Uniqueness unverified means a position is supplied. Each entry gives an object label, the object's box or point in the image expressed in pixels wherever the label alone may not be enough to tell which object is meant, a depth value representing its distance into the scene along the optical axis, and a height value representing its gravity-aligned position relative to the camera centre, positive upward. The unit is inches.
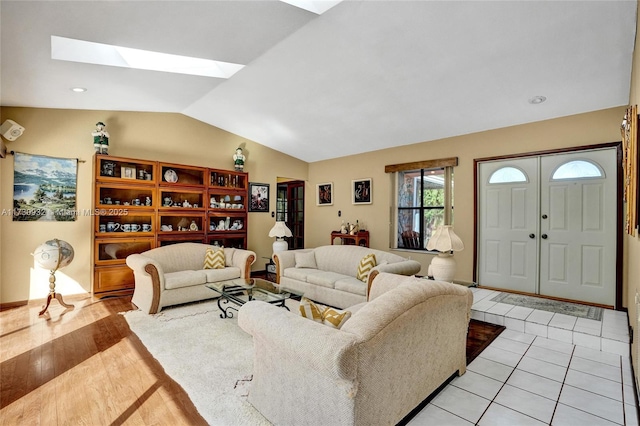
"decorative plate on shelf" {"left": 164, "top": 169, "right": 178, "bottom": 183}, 204.5 +24.8
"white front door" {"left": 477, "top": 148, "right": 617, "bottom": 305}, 148.6 -5.6
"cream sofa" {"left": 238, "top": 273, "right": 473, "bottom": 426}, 57.0 -30.8
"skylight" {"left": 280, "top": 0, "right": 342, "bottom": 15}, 102.5 +71.2
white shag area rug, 77.8 -49.4
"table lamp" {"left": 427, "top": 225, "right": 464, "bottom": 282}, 133.0 -16.4
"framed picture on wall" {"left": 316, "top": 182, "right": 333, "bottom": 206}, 269.5 +17.4
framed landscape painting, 161.3 +13.2
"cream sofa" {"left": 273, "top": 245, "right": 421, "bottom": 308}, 151.8 -34.4
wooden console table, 238.2 -19.2
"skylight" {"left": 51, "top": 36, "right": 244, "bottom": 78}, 118.3 +67.3
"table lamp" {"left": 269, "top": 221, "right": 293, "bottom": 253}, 231.8 -15.9
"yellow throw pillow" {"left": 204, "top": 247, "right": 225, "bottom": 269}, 182.2 -27.9
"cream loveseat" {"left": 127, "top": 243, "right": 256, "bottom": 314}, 148.7 -33.1
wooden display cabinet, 177.9 +2.0
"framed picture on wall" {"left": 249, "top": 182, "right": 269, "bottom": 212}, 252.7 +13.5
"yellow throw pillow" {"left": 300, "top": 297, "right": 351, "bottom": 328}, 69.9 -24.0
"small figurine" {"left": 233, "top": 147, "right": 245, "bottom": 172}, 237.9 +41.3
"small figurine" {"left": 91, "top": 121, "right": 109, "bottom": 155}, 177.3 +42.7
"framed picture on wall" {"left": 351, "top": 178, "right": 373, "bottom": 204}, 241.6 +17.9
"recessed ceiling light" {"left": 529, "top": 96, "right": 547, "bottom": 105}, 144.1 +54.8
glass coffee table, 129.3 -36.0
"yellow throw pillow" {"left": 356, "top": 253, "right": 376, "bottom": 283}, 158.2 -27.4
